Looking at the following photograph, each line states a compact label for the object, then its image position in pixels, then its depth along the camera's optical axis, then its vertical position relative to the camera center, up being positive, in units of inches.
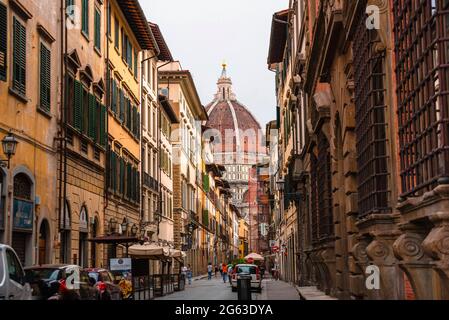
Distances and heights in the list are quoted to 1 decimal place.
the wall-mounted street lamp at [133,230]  1573.6 +79.9
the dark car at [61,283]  561.3 -7.3
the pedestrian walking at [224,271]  2572.8 -2.2
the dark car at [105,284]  833.5 -12.3
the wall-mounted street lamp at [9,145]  764.0 +118.7
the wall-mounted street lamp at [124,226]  1504.1 +84.2
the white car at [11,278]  484.8 -2.5
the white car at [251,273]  1739.7 -6.8
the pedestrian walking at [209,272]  2956.4 -5.0
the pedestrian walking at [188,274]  2614.7 -9.6
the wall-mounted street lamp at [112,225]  1443.3 +83.3
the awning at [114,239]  1164.1 +46.5
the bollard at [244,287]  928.3 -19.6
